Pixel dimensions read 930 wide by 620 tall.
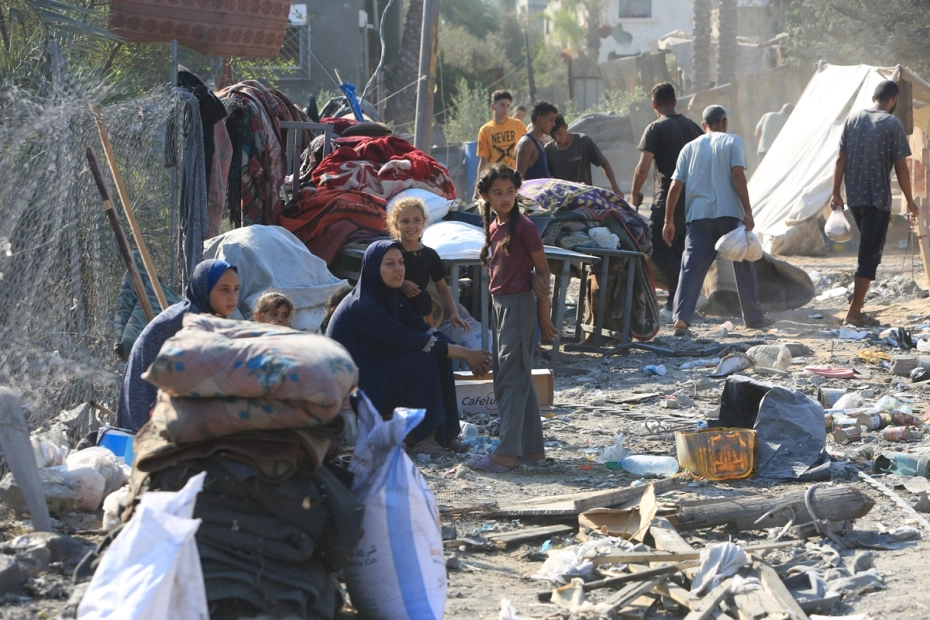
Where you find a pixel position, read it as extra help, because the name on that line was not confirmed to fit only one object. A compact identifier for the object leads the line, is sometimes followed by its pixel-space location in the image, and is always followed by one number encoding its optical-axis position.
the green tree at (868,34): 47.66
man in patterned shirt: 18.97
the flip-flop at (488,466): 11.41
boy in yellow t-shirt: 22.82
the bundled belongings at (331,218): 17.17
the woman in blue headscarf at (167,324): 9.47
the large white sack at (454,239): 16.37
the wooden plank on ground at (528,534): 9.04
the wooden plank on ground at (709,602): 7.09
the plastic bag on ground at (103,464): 9.17
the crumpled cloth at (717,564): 7.58
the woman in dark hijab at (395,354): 11.93
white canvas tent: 29.27
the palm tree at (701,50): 59.25
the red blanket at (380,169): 18.34
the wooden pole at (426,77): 25.45
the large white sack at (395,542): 6.71
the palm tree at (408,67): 46.19
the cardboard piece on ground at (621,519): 8.90
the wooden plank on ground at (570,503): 9.37
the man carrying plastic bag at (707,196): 18.95
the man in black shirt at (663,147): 20.42
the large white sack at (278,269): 14.47
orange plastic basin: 10.88
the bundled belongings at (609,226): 18.31
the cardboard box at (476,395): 13.92
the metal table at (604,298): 17.94
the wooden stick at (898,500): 9.30
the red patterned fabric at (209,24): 16.22
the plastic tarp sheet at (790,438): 10.80
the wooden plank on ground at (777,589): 7.09
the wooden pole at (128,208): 11.48
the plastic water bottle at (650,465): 11.26
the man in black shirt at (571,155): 21.33
